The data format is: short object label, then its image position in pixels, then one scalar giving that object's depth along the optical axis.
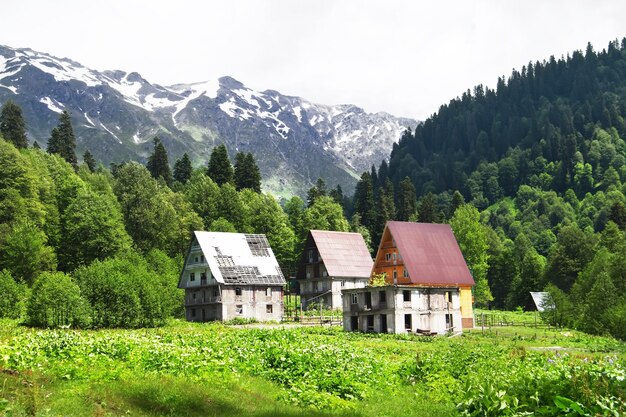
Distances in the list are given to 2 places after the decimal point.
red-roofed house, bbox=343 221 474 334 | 64.06
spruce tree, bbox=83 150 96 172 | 142.88
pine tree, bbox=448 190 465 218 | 145.21
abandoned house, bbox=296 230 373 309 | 94.81
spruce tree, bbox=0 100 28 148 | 115.56
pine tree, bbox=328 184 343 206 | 159.57
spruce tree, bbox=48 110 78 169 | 125.62
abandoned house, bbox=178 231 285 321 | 79.31
